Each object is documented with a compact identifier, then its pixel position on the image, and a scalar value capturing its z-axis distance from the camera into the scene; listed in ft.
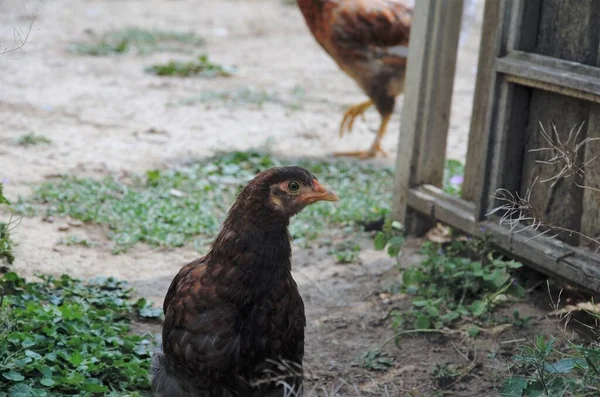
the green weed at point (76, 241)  16.19
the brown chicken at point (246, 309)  9.95
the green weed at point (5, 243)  11.53
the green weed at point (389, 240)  14.92
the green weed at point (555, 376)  8.67
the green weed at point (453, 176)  19.58
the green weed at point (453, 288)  13.34
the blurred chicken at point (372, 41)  22.95
